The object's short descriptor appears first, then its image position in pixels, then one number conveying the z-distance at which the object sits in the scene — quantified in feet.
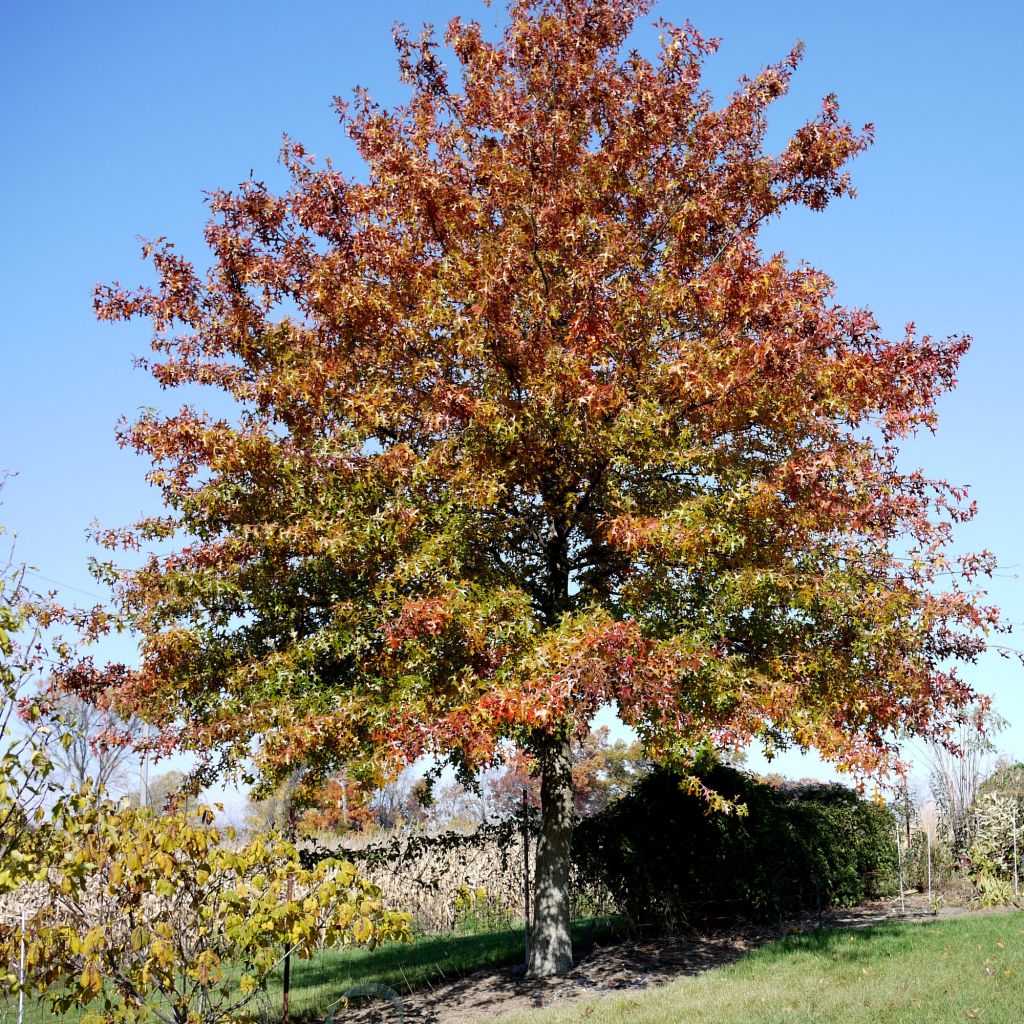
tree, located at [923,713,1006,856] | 54.85
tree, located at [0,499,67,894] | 16.56
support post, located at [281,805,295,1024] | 23.07
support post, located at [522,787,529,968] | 39.31
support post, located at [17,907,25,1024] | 16.73
